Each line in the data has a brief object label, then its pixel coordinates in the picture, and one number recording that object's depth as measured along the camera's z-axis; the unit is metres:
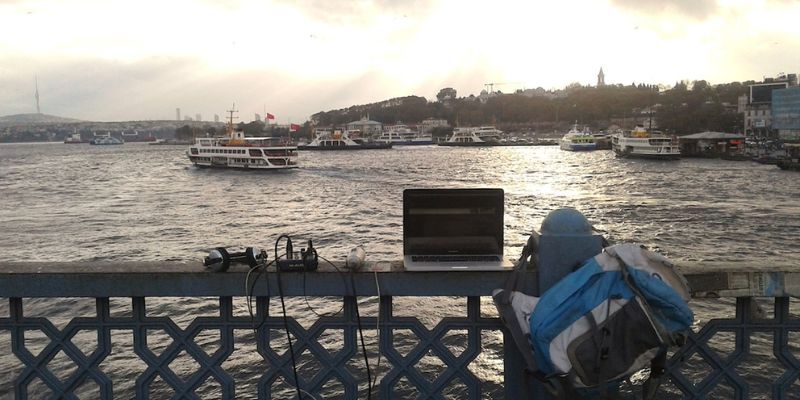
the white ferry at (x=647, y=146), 79.25
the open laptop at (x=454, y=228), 2.83
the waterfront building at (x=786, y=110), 82.00
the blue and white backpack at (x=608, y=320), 2.22
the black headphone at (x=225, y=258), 2.77
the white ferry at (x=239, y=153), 69.50
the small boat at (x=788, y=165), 56.34
